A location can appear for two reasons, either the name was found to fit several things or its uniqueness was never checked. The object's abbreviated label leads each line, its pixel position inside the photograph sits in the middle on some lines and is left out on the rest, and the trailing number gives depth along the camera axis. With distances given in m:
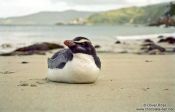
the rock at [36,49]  8.01
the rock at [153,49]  8.15
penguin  3.91
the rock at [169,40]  10.62
